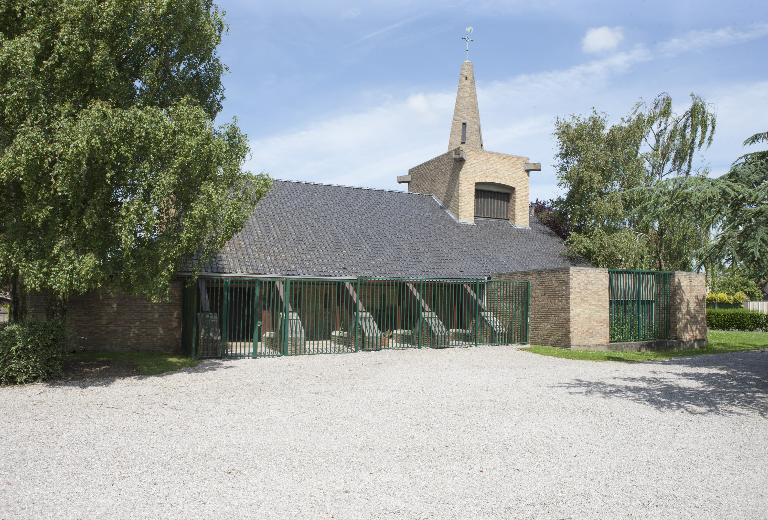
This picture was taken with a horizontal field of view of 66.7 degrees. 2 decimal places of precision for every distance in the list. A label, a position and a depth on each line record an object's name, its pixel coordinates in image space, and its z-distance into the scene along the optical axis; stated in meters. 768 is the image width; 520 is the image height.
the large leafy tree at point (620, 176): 27.19
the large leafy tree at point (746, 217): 10.38
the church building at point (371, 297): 17.11
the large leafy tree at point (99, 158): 11.02
